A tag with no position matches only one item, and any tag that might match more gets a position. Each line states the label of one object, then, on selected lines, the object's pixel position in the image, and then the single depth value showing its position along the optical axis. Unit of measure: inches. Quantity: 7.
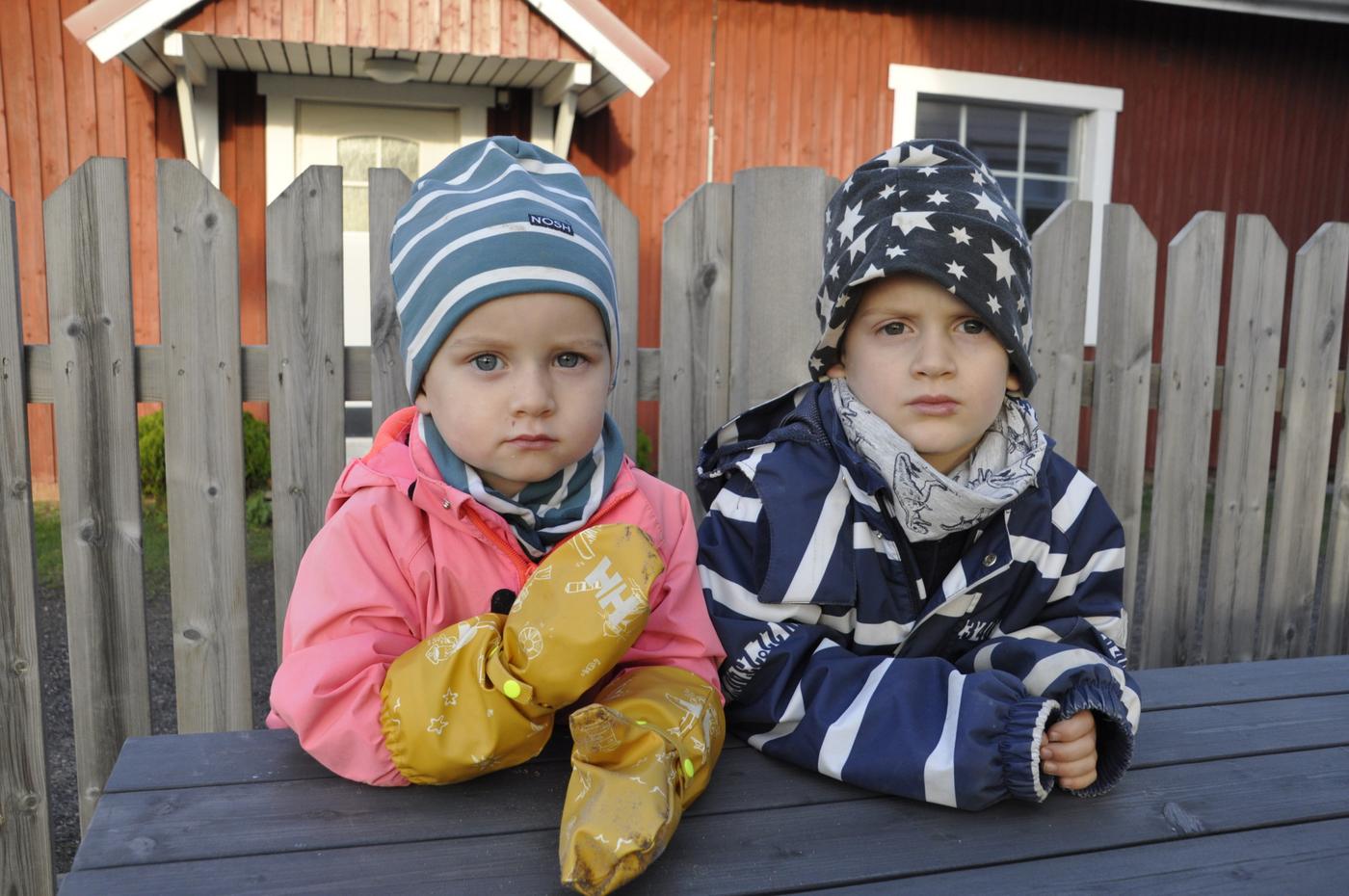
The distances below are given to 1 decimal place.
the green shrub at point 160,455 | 217.0
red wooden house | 225.1
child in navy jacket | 59.9
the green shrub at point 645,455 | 236.1
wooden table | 44.1
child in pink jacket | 48.0
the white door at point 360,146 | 259.3
